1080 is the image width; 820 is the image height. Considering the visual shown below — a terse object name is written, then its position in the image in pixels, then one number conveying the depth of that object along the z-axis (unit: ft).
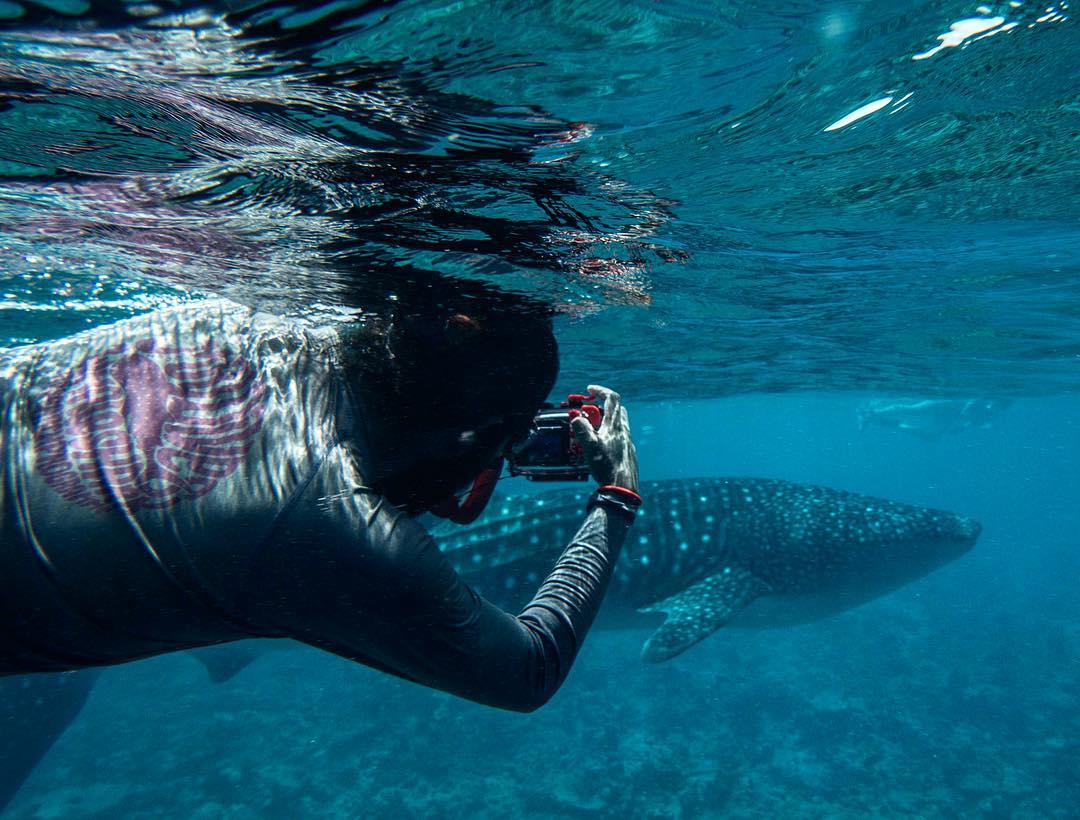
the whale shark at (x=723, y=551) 20.89
